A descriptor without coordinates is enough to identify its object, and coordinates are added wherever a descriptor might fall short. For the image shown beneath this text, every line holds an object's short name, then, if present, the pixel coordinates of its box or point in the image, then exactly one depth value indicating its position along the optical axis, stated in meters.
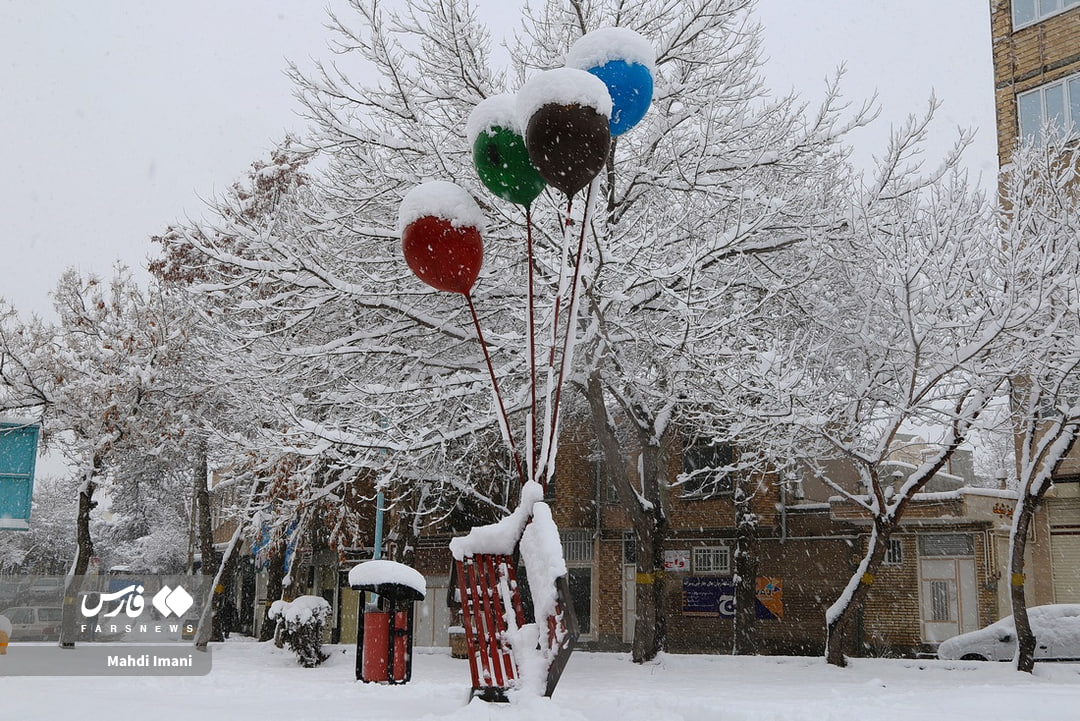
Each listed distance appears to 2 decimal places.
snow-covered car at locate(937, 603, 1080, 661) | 17.39
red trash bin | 10.94
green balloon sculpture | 7.83
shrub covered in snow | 17.61
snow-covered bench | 6.73
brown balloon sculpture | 7.12
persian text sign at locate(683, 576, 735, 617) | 26.72
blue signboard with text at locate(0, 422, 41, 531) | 13.04
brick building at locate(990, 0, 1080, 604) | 21.48
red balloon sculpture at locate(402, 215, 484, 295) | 7.74
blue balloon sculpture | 7.89
